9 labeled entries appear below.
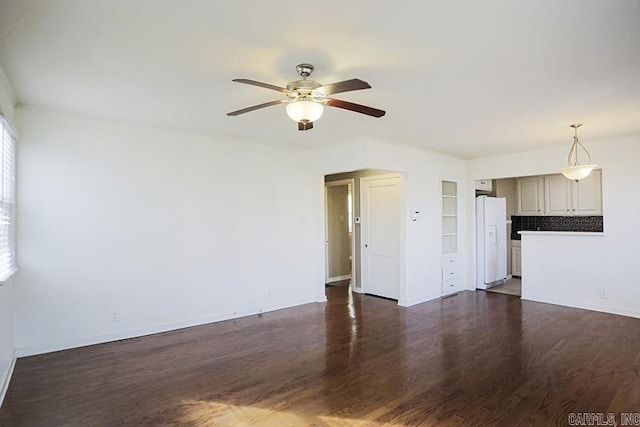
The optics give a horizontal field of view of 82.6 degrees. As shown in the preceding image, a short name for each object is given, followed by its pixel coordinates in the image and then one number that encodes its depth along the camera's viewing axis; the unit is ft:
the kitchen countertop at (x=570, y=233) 17.16
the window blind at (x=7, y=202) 9.83
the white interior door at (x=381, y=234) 19.67
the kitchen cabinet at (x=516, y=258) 25.41
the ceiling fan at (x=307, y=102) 8.35
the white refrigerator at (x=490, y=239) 22.15
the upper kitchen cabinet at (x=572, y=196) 21.34
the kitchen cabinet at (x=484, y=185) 22.57
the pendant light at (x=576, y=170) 14.12
